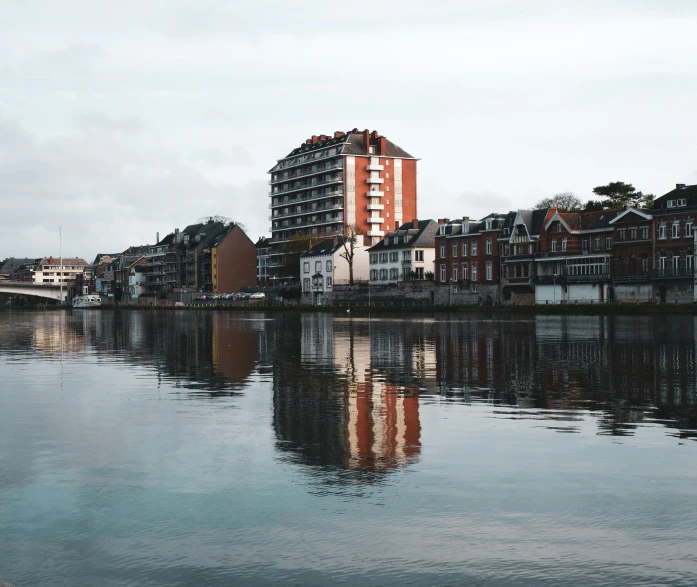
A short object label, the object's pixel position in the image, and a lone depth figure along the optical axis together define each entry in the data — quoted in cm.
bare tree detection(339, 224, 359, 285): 16375
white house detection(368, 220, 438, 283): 15100
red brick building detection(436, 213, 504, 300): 13525
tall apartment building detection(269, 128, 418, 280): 18450
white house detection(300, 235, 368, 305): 16775
